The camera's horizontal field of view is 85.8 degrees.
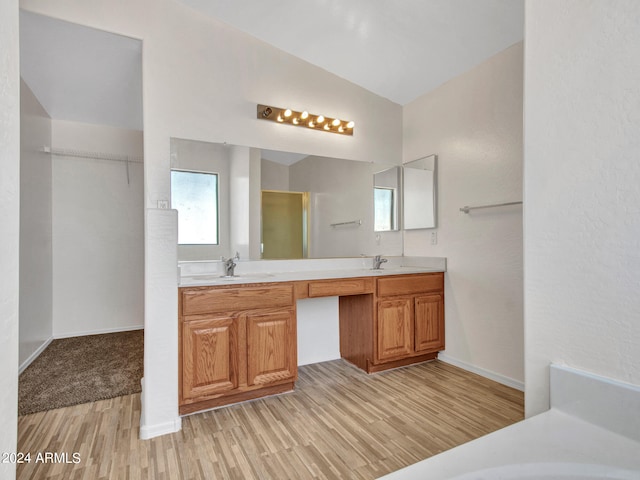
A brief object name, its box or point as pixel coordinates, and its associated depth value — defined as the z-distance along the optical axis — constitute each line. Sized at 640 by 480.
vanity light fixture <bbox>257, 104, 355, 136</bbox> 2.80
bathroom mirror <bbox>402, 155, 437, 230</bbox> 3.14
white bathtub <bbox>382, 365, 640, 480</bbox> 0.63
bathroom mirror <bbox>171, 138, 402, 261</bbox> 2.65
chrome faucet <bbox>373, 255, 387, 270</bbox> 3.18
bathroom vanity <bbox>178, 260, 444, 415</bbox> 2.06
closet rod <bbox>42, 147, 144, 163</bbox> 3.65
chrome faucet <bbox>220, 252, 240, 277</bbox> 2.51
